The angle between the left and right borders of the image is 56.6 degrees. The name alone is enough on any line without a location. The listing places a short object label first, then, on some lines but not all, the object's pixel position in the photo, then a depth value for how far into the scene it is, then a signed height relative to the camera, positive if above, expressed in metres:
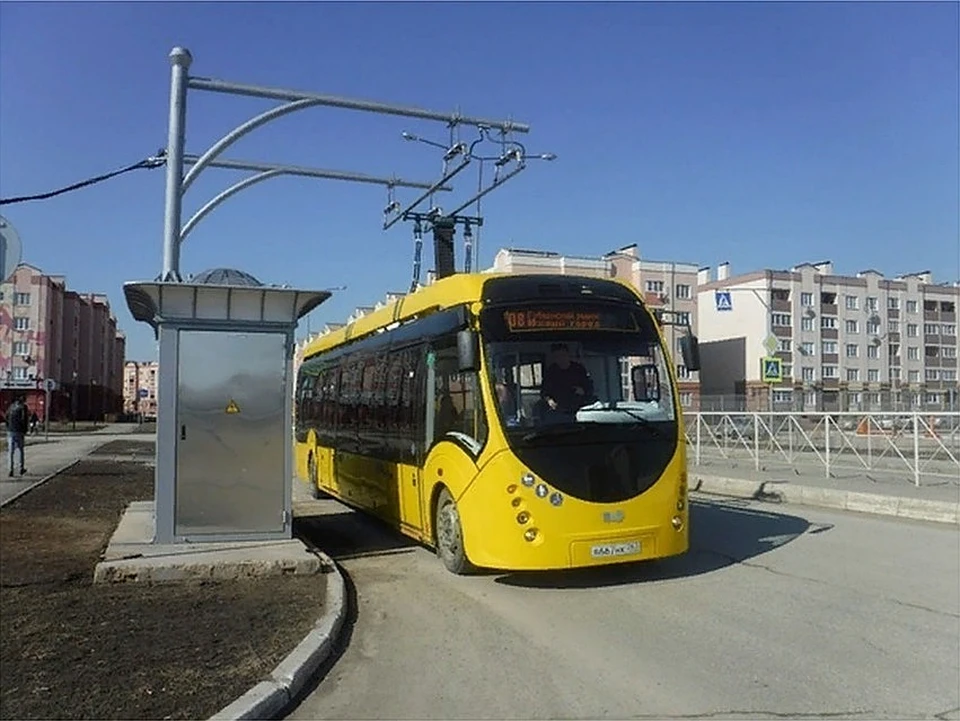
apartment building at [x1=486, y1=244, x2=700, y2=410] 61.25 +11.88
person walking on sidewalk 22.05 -0.63
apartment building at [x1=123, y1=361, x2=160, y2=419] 147.62 +3.65
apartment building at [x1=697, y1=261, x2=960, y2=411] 89.00 +7.56
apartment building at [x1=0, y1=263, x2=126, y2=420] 84.62 +5.85
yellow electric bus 8.34 -0.24
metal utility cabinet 9.98 -0.06
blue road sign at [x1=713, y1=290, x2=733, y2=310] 48.60 +5.69
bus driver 8.77 +0.19
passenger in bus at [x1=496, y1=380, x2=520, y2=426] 8.59 +0.00
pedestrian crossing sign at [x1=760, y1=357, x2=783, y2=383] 32.78 +1.26
